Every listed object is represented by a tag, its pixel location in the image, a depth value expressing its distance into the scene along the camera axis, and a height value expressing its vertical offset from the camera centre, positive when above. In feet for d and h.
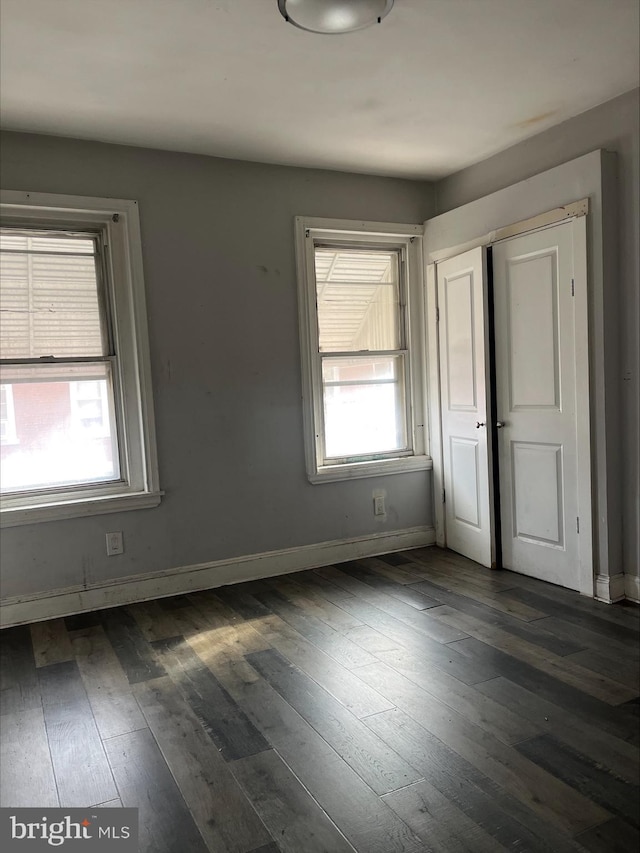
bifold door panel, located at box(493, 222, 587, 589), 11.42 -0.68
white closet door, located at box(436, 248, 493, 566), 13.12 -0.75
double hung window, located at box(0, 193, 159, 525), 11.34 +0.55
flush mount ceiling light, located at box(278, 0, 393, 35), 7.35 +4.32
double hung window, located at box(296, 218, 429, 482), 13.83 +0.66
